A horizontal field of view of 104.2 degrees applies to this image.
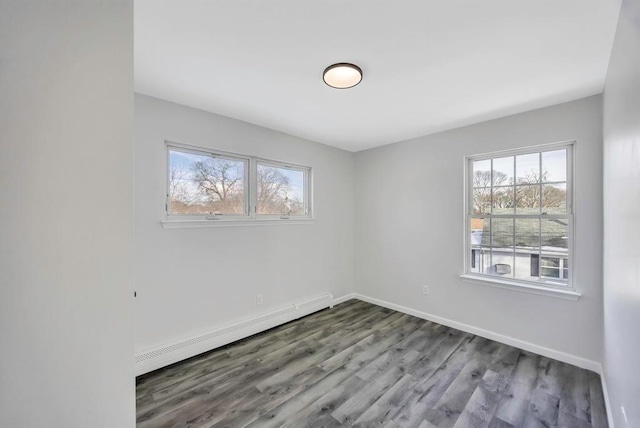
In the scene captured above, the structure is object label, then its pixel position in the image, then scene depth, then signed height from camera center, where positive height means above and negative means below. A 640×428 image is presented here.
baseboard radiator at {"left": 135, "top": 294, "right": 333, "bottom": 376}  2.27 -1.33
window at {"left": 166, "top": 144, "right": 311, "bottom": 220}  2.57 +0.32
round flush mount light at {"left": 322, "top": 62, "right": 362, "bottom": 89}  1.84 +1.06
